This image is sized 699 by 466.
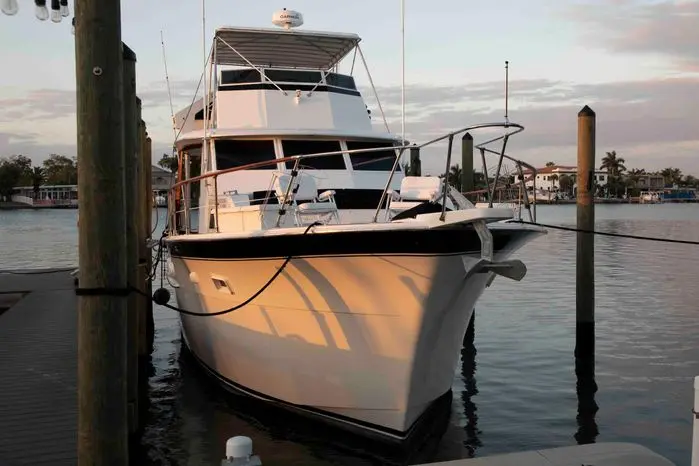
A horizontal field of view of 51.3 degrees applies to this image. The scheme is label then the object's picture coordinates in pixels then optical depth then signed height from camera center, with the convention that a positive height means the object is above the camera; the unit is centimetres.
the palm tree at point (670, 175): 19850 +602
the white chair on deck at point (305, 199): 773 -2
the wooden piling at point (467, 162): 1449 +71
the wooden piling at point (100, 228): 435 -18
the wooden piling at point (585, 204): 1034 -10
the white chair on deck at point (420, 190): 702 +7
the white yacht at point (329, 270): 660 -71
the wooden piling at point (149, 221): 1275 -43
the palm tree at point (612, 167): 14950 +624
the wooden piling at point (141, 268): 1002 -95
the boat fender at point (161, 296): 741 -102
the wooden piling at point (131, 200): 712 -2
